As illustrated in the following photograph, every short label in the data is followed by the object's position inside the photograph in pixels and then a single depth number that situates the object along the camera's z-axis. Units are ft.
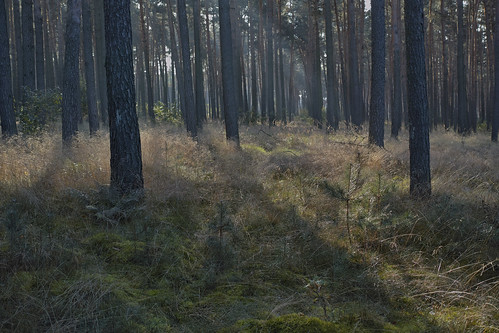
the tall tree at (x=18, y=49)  58.18
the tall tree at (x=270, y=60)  76.33
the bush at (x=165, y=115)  72.38
